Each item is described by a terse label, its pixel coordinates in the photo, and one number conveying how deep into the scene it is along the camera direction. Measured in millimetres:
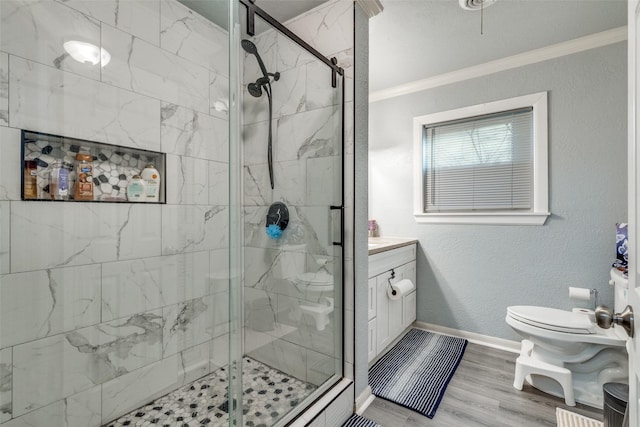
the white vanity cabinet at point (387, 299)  2057
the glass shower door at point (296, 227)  1622
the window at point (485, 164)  2307
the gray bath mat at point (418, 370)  1788
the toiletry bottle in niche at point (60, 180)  1304
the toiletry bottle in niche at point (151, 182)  1655
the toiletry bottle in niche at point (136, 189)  1594
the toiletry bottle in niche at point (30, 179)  1225
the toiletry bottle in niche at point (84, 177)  1384
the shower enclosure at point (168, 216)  1215
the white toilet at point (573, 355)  1723
